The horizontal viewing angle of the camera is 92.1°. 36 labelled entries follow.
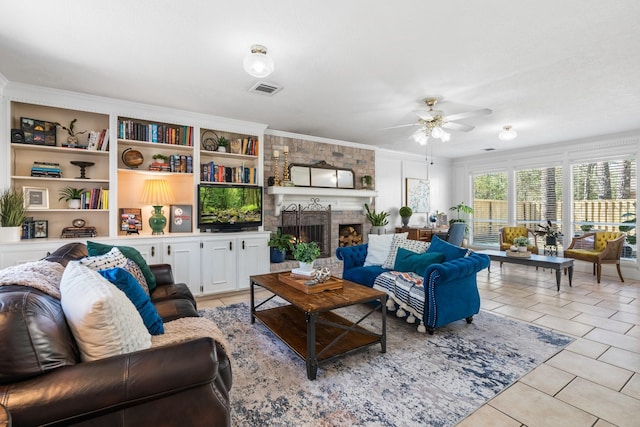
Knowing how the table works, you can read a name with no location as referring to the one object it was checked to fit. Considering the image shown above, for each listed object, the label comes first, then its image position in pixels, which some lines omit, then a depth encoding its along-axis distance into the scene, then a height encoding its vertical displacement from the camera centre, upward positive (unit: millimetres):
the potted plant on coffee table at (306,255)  2867 -378
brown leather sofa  988 -579
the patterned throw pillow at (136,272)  2290 -441
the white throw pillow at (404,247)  3525 -390
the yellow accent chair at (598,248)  4746 -577
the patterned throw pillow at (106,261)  1928 -301
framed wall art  7031 +463
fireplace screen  5270 -155
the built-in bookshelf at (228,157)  4277 +858
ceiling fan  3562 +1077
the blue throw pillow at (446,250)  3109 -376
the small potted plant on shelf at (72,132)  3506 +975
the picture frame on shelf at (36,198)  3320 +198
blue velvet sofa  2732 -754
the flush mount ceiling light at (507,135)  4117 +1057
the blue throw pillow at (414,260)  3182 -495
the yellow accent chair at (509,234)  5973 -401
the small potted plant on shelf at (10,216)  2986 -2
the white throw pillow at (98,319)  1191 -412
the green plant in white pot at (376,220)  6066 -117
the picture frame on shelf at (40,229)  3391 -147
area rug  1766 -1129
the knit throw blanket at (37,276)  1293 -274
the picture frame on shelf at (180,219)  4121 -53
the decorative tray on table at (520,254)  4707 -632
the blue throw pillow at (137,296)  1613 -434
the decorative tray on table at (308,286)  2541 -598
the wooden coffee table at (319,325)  2116 -955
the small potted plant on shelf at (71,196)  3498 +227
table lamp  3828 +215
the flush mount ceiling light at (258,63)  2273 +1129
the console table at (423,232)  6348 -377
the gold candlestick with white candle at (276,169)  4835 +732
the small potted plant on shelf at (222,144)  4359 +1005
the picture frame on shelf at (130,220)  3902 -61
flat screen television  4117 +110
